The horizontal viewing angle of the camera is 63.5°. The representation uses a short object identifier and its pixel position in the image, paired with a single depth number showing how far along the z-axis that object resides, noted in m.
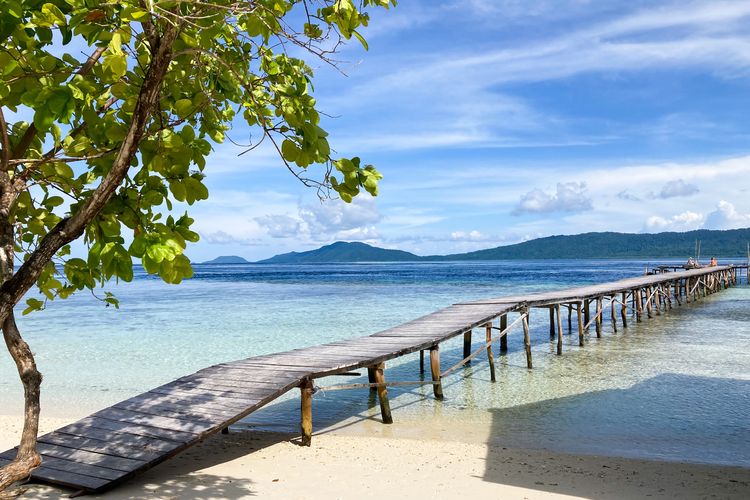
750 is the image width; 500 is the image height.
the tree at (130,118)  2.83
